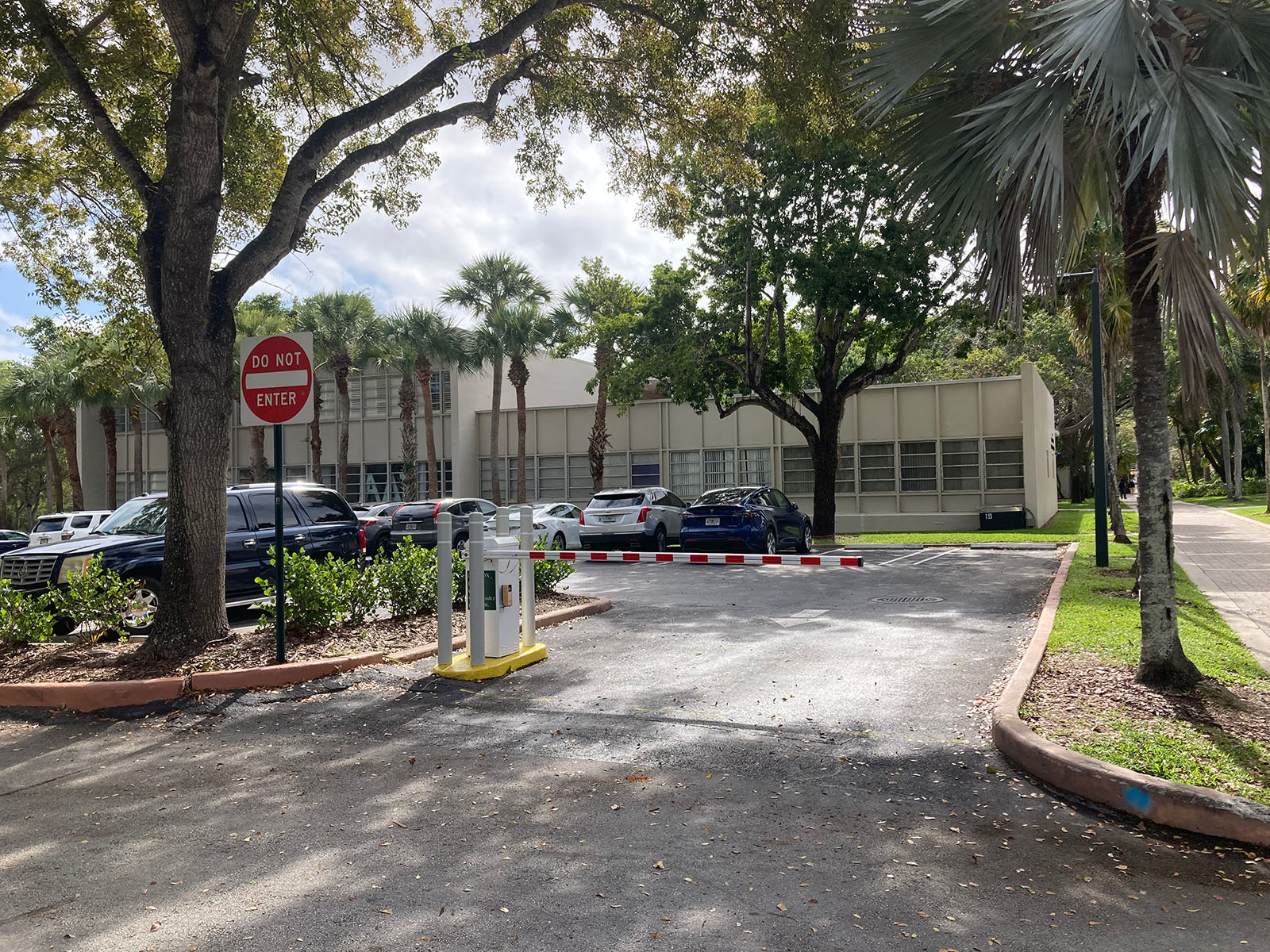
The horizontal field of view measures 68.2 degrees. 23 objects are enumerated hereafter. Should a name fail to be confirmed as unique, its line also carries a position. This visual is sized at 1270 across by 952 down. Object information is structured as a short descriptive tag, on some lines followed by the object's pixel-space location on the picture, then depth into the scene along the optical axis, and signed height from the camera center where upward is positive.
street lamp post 16.48 +0.18
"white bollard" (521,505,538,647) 8.66 -1.11
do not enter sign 8.44 +0.90
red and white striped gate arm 7.50 -0.77
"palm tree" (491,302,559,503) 34.94 +5.08
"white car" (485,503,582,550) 22.62 -1.25
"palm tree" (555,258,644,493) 29.33 +5.46
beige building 30.56 +0.76
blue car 18.73 -1.09
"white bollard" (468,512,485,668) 8.22 -1.12
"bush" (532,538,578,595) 12.73 -1.39
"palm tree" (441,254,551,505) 36.31 +7.16
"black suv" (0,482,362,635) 10.24 -0.74
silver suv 21.50 -1.15
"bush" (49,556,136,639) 8.95 -1.12
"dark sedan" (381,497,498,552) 21.42 -1.07
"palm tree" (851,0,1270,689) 5.83 +2.27
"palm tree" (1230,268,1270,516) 25.09 +4.24
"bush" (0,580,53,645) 8.76 -1.26
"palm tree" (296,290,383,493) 37.38 +6.05
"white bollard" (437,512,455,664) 8.12 -1.01
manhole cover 12.83 -1.88
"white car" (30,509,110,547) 24.91 -1.13
